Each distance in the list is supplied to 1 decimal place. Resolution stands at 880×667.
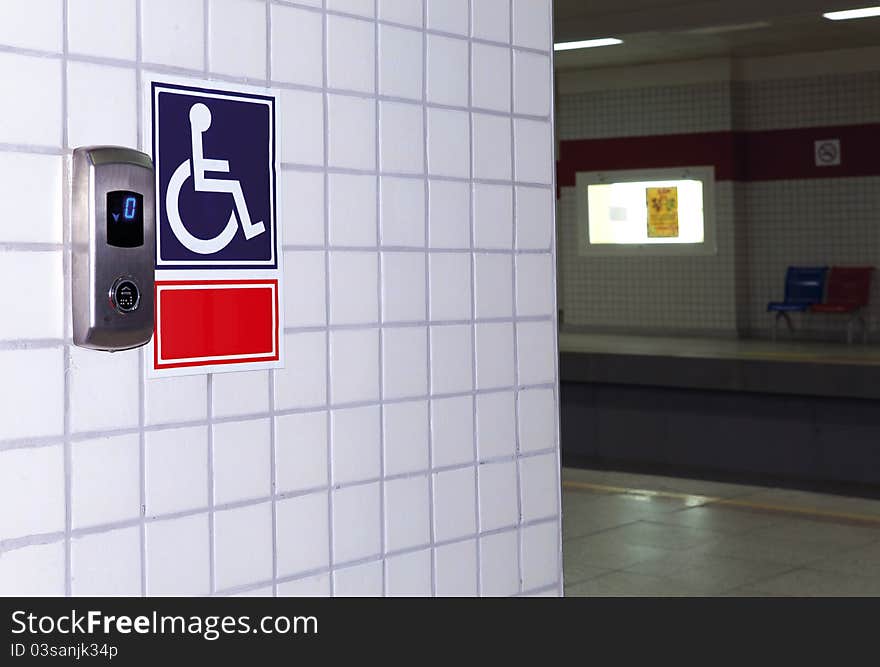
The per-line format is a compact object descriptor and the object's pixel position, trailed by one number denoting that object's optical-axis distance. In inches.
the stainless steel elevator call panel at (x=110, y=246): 80.6
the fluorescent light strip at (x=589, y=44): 561.6
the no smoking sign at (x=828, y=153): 621.6
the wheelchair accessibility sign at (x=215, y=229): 87.1
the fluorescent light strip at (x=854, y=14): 490.0
